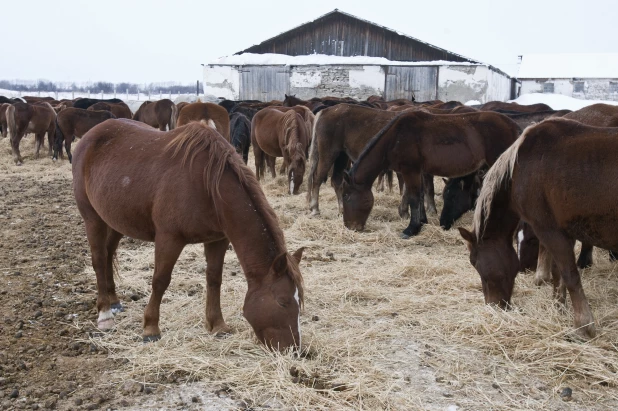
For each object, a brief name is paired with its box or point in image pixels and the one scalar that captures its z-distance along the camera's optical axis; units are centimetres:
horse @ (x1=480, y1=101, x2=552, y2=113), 1412
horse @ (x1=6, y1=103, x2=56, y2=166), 1532
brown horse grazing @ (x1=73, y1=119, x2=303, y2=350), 338
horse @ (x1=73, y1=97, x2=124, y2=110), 2103
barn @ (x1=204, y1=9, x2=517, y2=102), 2641
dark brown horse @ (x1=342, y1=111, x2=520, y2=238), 740
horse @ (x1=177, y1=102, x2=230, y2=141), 1184
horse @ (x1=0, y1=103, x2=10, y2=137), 1944
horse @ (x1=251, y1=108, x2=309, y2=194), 1013
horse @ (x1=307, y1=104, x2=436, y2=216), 867
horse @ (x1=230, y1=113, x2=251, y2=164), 1323
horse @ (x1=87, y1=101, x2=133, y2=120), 1873
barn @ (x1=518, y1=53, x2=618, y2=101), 3762
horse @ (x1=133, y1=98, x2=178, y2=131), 1739
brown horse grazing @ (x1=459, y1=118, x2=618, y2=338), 348
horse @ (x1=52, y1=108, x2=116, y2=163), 1527
